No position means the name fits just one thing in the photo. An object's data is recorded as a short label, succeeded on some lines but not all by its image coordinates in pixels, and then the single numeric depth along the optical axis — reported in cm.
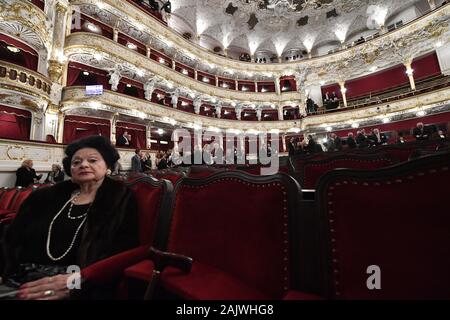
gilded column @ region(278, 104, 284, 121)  1942
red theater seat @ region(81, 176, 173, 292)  95
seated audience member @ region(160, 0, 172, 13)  1488
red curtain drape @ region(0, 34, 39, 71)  792
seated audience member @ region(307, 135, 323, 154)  600
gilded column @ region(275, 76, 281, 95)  1954
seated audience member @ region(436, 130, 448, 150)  252
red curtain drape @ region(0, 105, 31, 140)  830
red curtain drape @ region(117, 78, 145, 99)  1233
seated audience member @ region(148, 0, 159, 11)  1396
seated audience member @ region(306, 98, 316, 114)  1642
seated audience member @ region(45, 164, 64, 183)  571
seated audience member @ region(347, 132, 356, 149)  639
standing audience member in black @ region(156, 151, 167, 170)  664
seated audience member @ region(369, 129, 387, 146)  634
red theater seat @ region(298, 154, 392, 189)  188
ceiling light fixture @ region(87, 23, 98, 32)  1060
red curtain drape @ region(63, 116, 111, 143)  985
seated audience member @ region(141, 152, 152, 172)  766
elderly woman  108
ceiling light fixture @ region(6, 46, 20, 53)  802
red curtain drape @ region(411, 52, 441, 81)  1292
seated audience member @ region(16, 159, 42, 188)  507
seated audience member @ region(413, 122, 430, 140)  515
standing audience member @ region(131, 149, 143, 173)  643
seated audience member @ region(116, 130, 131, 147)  984
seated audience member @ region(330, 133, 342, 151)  660
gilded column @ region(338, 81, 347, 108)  1604
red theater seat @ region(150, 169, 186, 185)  223
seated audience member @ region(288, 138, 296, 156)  638
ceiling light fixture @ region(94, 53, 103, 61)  984
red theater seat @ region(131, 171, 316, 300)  79
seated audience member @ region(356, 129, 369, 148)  643
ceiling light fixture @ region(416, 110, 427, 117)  1171
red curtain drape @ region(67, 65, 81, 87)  974
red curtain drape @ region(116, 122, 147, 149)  1198
